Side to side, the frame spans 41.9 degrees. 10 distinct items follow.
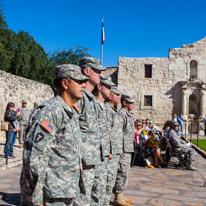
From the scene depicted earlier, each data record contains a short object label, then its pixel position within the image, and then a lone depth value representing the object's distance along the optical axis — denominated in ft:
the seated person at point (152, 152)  26.57
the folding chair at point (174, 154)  25.57
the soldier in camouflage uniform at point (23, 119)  34.30
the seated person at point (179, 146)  25.09
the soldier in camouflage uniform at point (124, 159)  14.24
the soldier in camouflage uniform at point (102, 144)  10.07
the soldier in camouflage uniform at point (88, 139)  9.03
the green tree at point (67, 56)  86.21
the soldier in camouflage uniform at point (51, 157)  6.27
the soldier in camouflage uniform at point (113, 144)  12.10
